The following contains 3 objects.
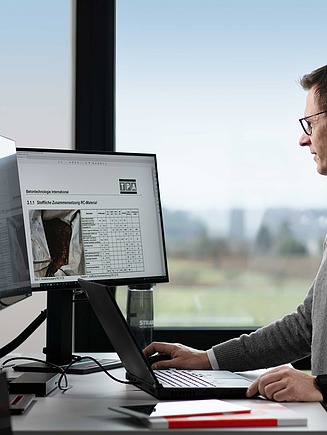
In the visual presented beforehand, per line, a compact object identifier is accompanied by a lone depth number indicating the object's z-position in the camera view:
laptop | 2.10
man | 2.58
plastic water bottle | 2.75
